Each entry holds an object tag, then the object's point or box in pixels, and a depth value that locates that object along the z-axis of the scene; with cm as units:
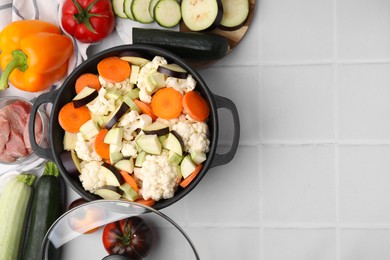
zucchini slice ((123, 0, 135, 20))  147
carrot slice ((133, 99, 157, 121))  138
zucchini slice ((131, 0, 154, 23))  145
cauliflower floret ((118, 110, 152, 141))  136
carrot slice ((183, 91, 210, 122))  135
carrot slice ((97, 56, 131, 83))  138
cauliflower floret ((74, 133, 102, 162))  138
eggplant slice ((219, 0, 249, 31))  144
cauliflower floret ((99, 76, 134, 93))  140
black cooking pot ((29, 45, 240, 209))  135
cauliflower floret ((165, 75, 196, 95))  137
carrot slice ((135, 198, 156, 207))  136
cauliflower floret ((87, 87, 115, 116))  138
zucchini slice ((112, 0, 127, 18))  149
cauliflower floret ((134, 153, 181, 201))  134
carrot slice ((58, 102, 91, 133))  139
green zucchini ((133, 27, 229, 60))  141
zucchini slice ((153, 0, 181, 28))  143
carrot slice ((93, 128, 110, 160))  137
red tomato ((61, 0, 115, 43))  144
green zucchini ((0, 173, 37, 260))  147
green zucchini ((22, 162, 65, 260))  146
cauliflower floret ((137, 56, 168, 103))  138
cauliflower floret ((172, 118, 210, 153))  135
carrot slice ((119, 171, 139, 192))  137
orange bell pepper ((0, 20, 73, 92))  142
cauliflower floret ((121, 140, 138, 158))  136
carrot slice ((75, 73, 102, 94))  140
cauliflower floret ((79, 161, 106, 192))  137
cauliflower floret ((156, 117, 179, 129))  138
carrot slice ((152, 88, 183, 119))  136
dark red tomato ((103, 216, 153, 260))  107
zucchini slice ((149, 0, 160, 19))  145
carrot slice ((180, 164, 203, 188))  136
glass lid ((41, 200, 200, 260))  107
